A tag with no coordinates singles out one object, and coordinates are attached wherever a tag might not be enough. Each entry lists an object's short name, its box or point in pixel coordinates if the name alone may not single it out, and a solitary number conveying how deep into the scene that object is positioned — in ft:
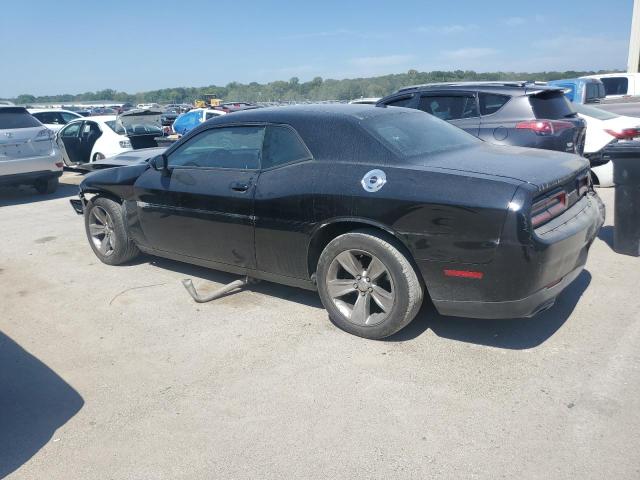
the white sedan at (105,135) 41.09
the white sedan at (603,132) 26.48
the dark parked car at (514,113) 21.84
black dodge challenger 10.78
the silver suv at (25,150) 31.63
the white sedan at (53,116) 57.06
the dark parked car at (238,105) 100.00
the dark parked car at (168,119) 90.27
